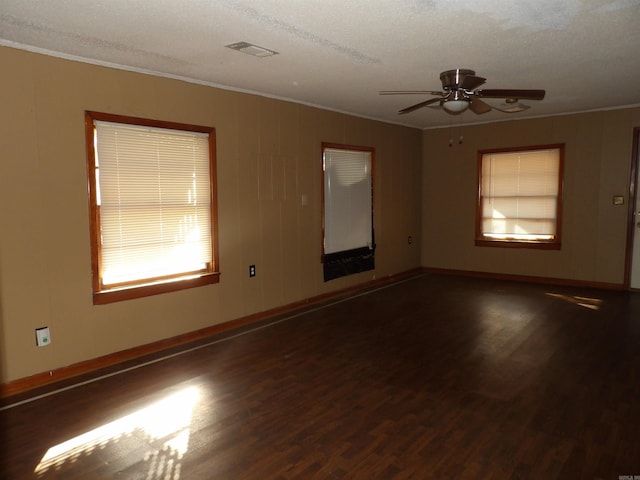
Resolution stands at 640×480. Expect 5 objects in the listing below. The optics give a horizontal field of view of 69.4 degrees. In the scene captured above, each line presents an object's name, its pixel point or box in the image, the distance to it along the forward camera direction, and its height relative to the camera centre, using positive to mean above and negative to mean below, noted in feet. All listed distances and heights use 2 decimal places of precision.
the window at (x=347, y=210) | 20.49 -0.61
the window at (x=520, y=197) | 23.11 -0.01
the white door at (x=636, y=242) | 20.83 -2.06
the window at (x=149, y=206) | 12.74 -0.26
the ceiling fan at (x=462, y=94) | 12.05 +2.75
